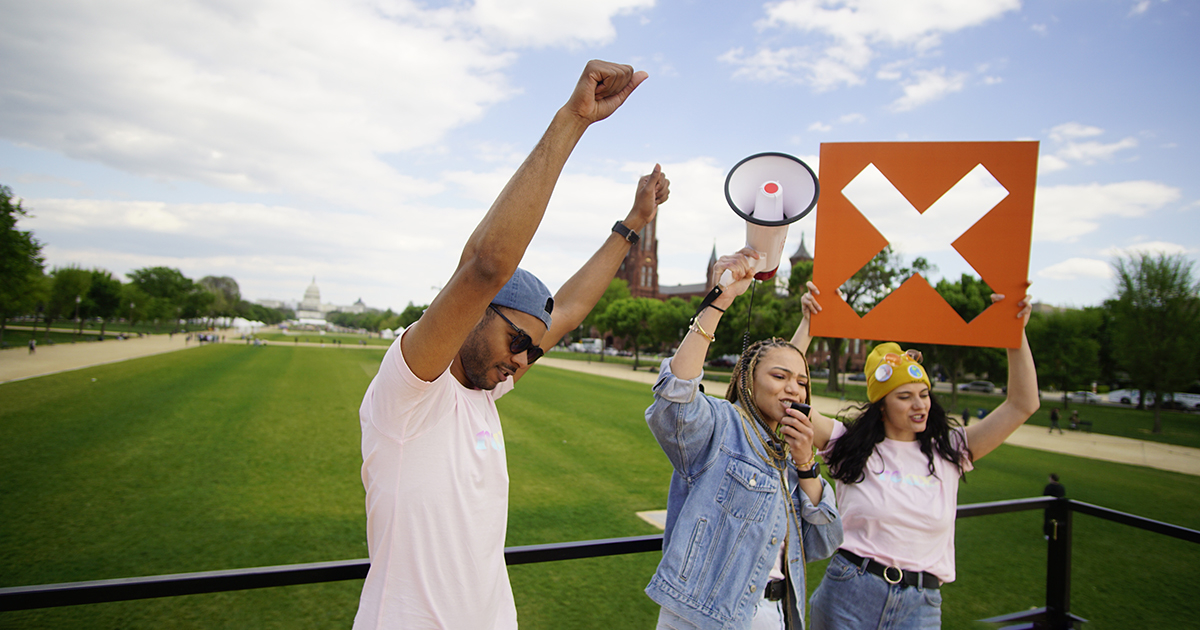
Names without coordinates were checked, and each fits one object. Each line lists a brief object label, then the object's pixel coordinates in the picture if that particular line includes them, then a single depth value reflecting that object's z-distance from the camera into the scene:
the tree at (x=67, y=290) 46.88
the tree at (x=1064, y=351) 32.16
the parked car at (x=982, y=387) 47.05
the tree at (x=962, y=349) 28.03
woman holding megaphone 1.86
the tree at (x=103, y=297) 57.88
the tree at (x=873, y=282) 30.47
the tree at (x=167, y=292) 66.46
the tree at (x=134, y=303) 61.81
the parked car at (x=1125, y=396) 42.72
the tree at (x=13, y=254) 26.22
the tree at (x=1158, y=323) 23.86
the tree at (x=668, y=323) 50.97
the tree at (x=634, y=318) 55.31
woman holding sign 2.36
